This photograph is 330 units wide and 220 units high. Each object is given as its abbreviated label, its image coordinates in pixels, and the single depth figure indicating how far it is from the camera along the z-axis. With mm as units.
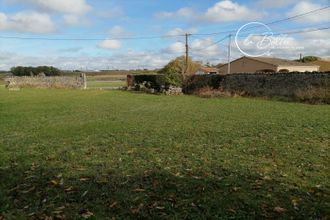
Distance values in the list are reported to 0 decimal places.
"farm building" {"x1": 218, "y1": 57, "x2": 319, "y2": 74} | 49881
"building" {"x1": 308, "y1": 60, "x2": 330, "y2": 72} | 56828
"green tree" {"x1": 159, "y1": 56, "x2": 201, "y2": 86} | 29469
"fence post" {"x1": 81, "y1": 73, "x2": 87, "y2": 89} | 40956
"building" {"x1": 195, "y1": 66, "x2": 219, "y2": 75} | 51888
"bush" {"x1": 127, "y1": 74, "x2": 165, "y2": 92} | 30438
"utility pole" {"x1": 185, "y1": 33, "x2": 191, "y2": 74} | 36438
